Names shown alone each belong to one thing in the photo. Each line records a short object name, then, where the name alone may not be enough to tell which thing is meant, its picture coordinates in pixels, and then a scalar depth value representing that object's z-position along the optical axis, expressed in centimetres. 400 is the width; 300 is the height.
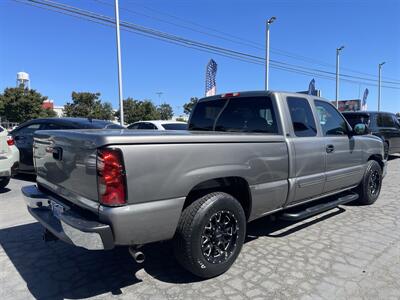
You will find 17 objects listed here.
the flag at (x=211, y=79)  1861
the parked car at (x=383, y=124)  1119
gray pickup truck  263
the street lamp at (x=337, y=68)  3170
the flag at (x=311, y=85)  2262
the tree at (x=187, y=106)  6438
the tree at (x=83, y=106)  4906
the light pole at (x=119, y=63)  1720
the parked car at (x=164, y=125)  994
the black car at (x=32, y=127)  762
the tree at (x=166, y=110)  7738
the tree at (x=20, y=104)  4294
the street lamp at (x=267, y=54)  2182
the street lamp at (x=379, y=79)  4260
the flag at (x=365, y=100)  4244
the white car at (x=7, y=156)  677
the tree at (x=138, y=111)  5638
